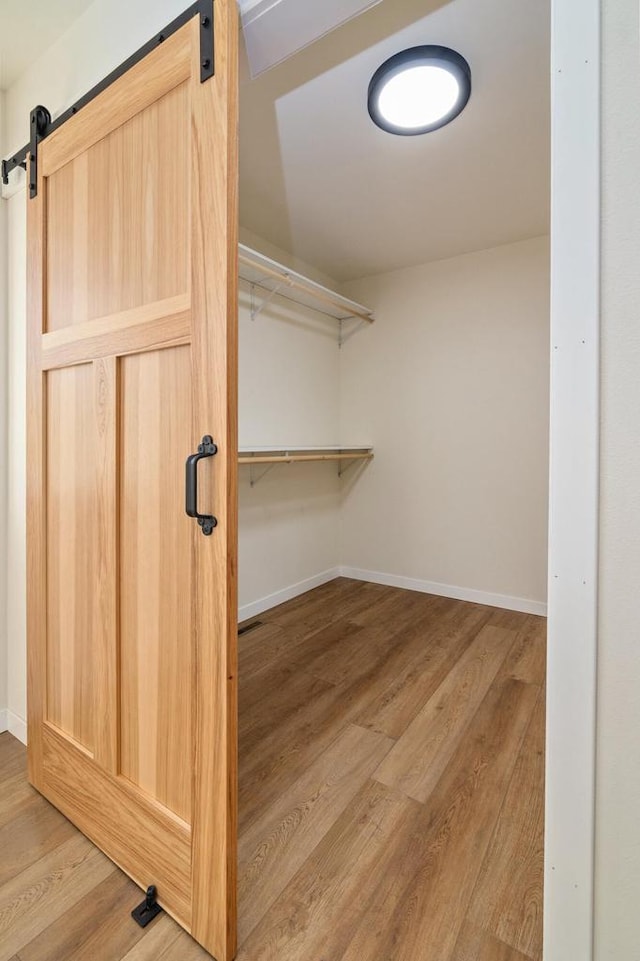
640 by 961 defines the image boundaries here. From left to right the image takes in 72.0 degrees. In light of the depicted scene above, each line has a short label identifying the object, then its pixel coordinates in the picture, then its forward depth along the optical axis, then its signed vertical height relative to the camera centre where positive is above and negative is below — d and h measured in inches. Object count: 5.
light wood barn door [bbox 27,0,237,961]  39.0 -0.3
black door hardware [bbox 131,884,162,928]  43.2 -43.9
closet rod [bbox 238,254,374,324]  96.8 +46.8
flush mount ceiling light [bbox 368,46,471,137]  62.5 +58.0
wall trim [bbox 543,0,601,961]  25.4 -0.3
